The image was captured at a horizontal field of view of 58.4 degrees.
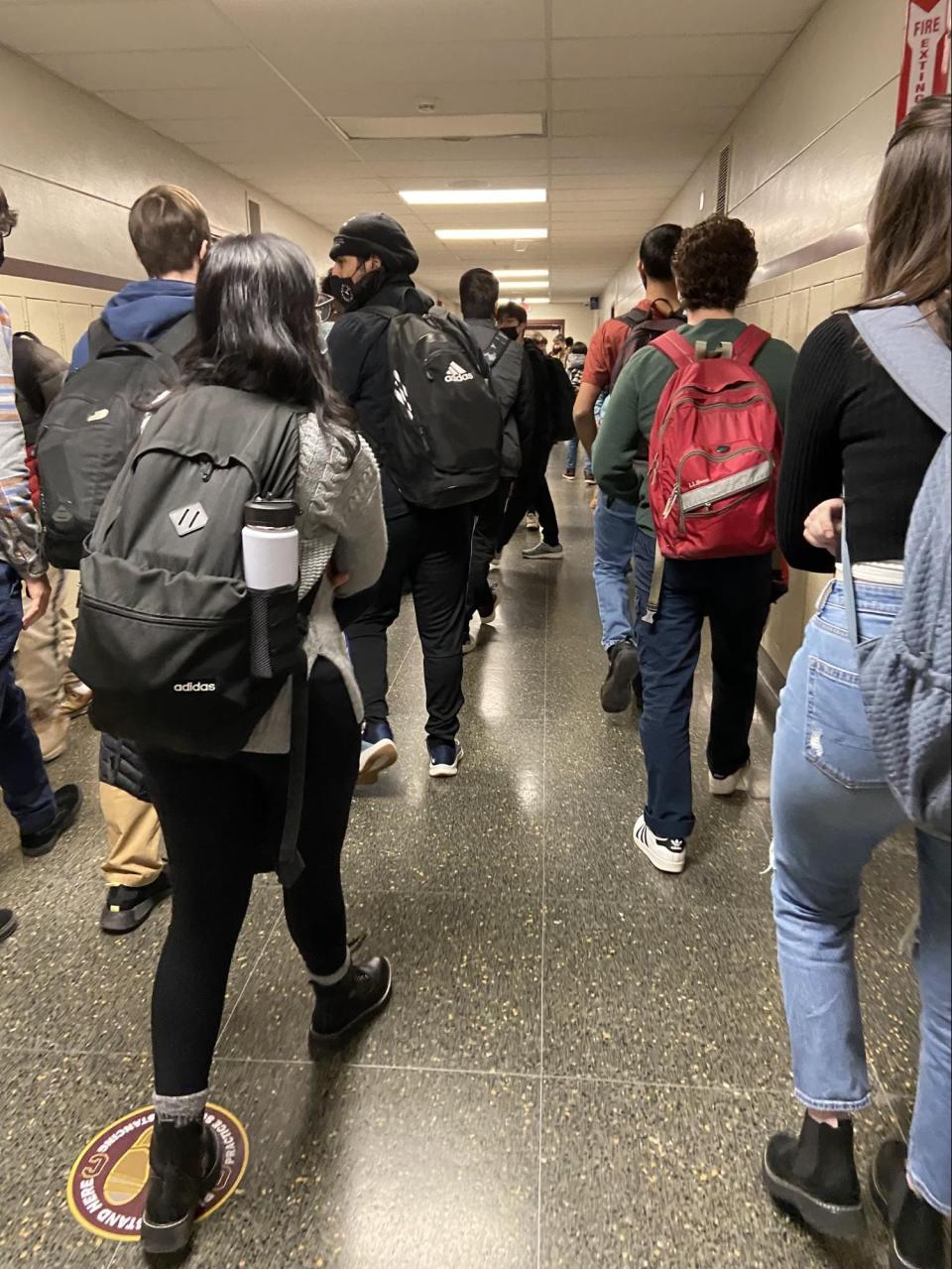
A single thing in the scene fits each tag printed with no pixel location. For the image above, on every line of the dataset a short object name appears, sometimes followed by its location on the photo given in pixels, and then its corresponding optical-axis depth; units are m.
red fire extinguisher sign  2.20
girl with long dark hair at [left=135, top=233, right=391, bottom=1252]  1.21
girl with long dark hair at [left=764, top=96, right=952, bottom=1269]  0.95
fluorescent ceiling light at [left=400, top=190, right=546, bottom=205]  7.34
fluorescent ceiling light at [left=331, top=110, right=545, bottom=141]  5.01
